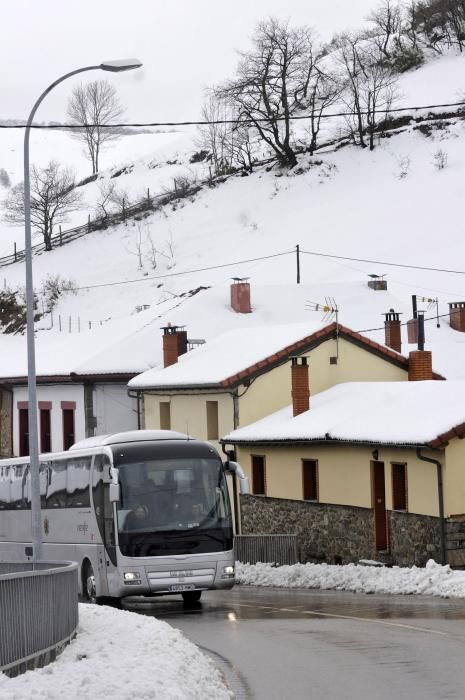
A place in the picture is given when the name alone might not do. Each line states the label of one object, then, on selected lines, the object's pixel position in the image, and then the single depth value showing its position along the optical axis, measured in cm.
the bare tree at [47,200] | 10327
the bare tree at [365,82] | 9744
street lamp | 2498
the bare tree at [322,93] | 10094
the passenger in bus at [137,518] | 2636
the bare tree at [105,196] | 10791
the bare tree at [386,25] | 11644
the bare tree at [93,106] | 14338
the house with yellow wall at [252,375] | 4353
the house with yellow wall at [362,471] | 3152
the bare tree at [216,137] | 10728
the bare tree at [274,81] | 9781
